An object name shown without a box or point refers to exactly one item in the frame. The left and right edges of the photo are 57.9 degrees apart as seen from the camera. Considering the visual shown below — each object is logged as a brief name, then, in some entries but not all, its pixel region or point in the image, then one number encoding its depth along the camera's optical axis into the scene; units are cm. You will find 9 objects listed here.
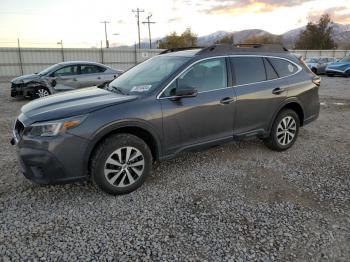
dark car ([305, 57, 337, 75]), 2336
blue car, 2064
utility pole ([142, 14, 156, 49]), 6398
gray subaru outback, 344
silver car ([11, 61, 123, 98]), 1083
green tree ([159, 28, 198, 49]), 6136
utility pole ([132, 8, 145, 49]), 6353
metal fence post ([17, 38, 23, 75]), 2692
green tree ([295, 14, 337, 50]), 5566
